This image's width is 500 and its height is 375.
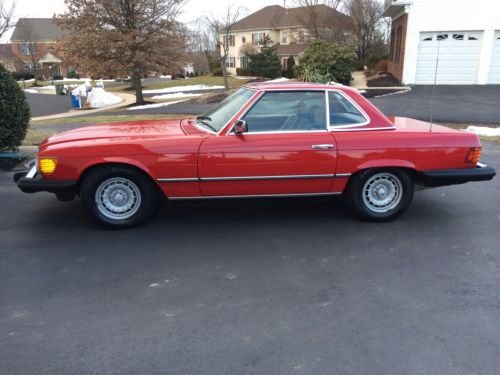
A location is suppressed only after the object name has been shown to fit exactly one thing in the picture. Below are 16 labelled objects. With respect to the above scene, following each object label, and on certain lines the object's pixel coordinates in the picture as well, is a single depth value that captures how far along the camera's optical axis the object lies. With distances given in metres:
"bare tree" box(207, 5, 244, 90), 29.36
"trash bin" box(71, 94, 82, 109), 24.22
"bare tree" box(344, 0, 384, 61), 34.84
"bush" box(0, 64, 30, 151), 7.27
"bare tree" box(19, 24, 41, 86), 53.03
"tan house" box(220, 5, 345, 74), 47.66
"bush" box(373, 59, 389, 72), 28.81
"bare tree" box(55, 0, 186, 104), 23.05
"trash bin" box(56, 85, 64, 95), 34.53
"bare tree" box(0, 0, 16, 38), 15.70
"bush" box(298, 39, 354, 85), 21.54
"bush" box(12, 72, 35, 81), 55.75
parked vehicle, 4.38
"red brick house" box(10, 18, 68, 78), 54.77
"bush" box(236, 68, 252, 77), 42.95
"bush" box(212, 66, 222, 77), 45.83
